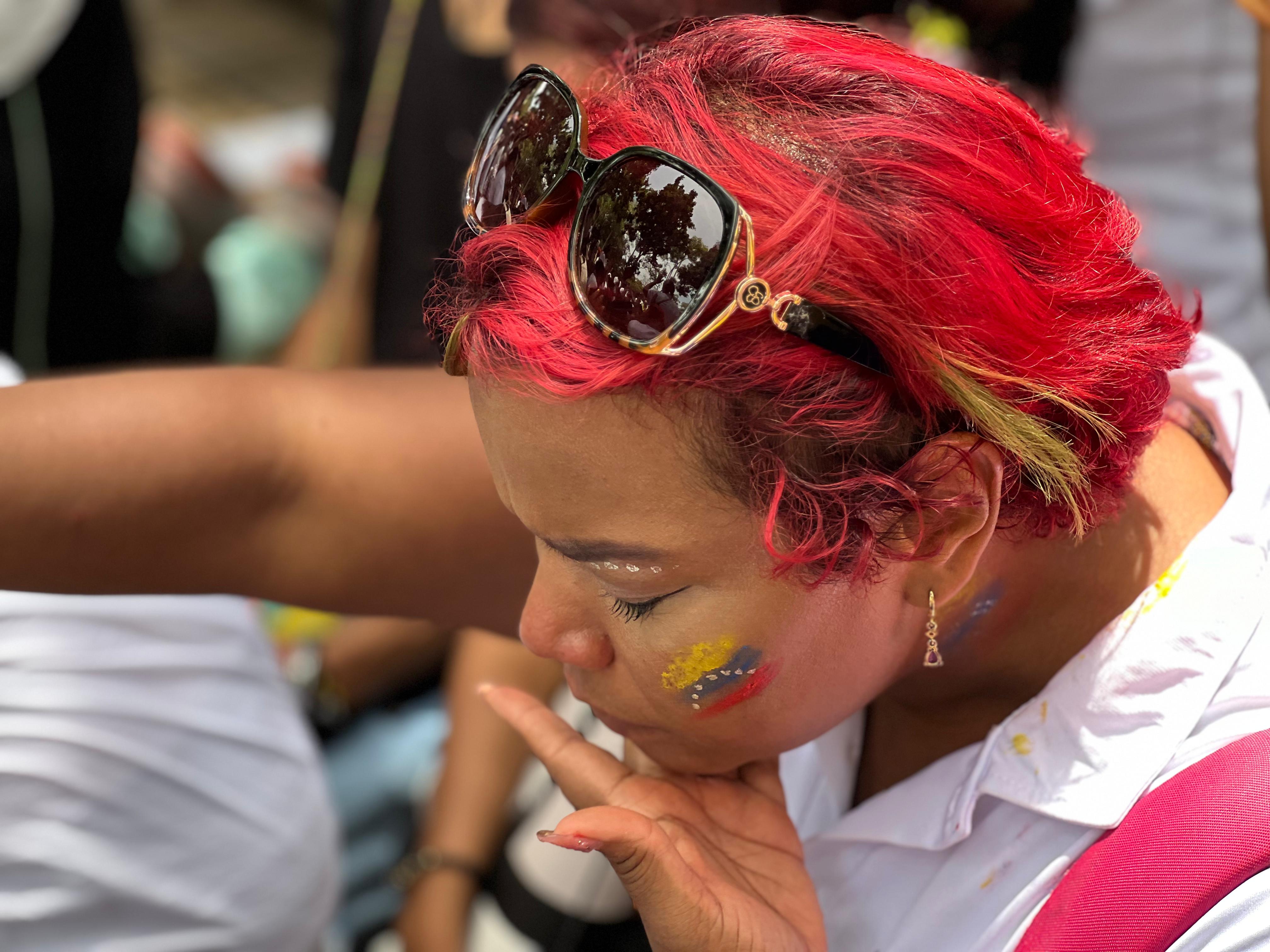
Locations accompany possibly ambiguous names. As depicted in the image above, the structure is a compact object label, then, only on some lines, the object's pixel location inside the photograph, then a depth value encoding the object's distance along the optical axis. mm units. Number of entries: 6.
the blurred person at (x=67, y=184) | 2197
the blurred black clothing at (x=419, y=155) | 2490
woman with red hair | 921
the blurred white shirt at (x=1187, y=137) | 2141
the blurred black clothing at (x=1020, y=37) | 2209
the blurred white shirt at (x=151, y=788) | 1354
